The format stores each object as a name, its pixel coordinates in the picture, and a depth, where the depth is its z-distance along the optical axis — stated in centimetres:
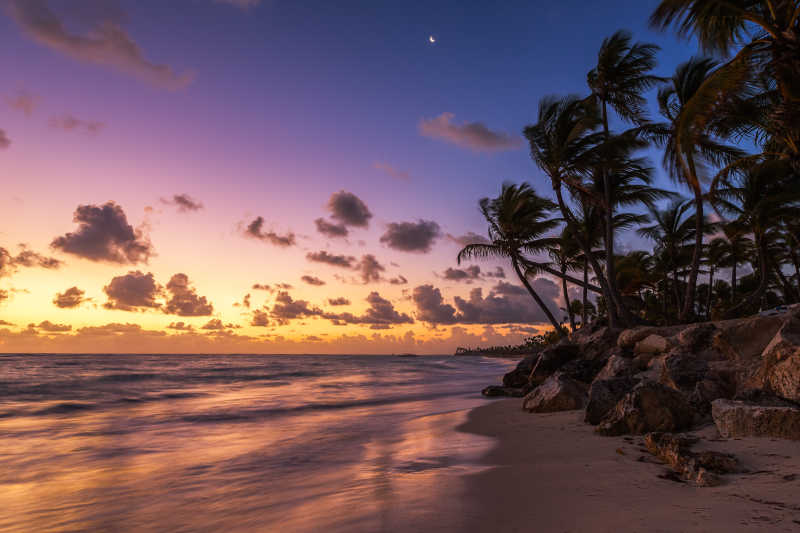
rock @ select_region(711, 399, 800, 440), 405
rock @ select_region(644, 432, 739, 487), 343
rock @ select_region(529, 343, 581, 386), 1362
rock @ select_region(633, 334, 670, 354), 975
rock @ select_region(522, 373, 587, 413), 819
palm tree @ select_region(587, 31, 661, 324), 1596
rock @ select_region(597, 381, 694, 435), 516
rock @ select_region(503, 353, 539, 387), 1439
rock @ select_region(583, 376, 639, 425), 636
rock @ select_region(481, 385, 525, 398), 1279
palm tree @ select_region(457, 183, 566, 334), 2106
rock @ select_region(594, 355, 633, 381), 904
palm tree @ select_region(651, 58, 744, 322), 1416
